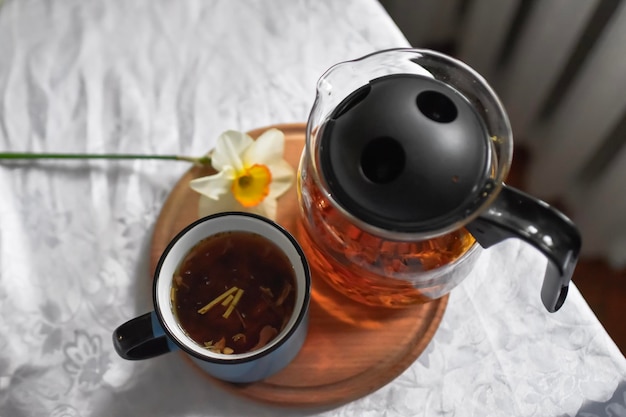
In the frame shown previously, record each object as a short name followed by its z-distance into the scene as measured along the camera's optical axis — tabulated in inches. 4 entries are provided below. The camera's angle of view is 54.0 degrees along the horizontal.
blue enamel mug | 19.8
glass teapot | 17.4
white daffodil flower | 24.7
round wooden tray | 22.7
